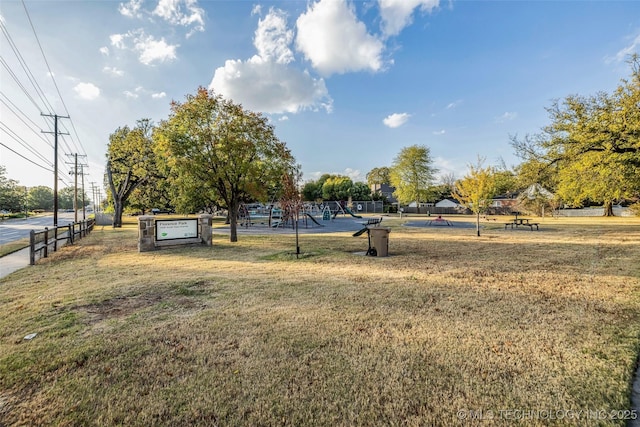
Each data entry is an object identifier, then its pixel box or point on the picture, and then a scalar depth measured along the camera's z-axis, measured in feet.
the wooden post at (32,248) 28.04
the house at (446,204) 166.12
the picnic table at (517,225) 64.67
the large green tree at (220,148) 40.45
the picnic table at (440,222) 84.64
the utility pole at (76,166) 99.86
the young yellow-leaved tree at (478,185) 52.85
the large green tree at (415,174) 152.66
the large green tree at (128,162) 75.51
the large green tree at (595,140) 34.53
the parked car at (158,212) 202.08
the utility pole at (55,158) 67.00
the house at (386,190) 242.35
